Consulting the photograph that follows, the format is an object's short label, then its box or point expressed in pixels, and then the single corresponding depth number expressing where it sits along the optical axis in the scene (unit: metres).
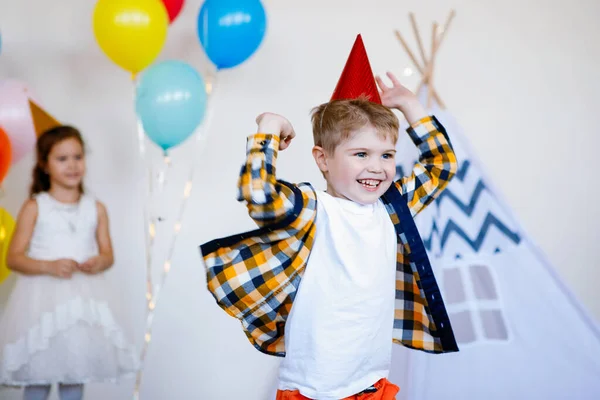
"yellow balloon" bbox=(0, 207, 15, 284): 2.54
